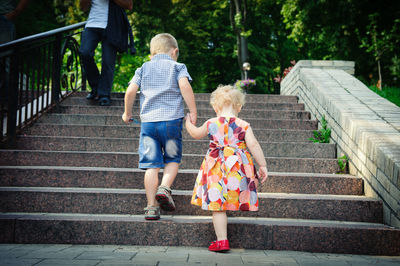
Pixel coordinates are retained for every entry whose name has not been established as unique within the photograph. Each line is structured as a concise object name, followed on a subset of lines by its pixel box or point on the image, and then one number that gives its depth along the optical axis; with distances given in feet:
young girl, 8.64
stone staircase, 9.00
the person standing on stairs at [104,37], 16.22
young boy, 9.55
